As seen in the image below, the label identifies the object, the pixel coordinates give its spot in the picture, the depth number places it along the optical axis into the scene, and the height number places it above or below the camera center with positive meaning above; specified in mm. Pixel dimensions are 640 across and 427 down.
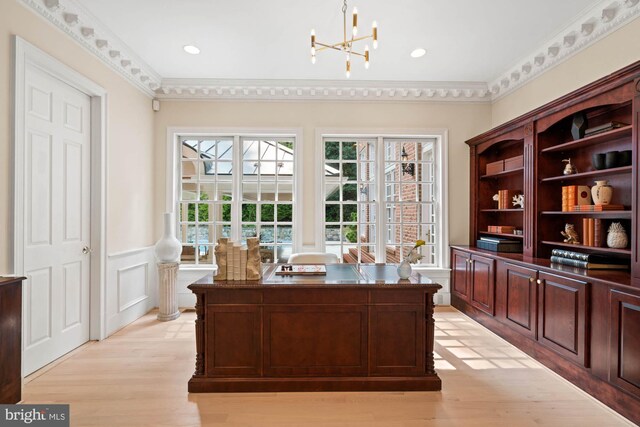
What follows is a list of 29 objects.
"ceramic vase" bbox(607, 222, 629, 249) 2621 -180
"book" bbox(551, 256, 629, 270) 2611 -415
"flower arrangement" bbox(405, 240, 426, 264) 2592 -344
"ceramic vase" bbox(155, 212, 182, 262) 4086 -401
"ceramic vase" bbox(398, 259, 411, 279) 2564 -445
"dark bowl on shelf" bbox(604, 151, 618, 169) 2660 +458
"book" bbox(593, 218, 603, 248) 2811 -158
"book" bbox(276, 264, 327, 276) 2727 -490
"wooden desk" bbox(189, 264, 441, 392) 2406 -936
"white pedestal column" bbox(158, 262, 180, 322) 4086 -1001
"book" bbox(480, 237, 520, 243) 3848 -310
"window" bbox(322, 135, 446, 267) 4734 +235
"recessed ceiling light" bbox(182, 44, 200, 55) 3545 +1818
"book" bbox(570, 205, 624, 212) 2691 +58
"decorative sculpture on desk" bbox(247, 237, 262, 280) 2502 -363
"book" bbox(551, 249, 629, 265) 2668 -365
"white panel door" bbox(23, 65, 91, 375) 2695 -54
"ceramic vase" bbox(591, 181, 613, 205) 2744 +185
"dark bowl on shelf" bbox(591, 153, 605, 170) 2754 +465
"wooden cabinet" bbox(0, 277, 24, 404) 2123 -858
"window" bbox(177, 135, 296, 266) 4727 +299
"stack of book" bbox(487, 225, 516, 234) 4027 -181
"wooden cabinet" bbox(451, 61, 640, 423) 2230 -378
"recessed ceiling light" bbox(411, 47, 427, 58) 3594 +1816
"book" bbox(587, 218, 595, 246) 2855 -134
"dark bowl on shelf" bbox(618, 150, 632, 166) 2605 +464
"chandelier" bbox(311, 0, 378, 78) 2054 +1242
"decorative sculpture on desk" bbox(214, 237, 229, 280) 2496 -346
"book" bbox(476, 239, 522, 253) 3799 -380
